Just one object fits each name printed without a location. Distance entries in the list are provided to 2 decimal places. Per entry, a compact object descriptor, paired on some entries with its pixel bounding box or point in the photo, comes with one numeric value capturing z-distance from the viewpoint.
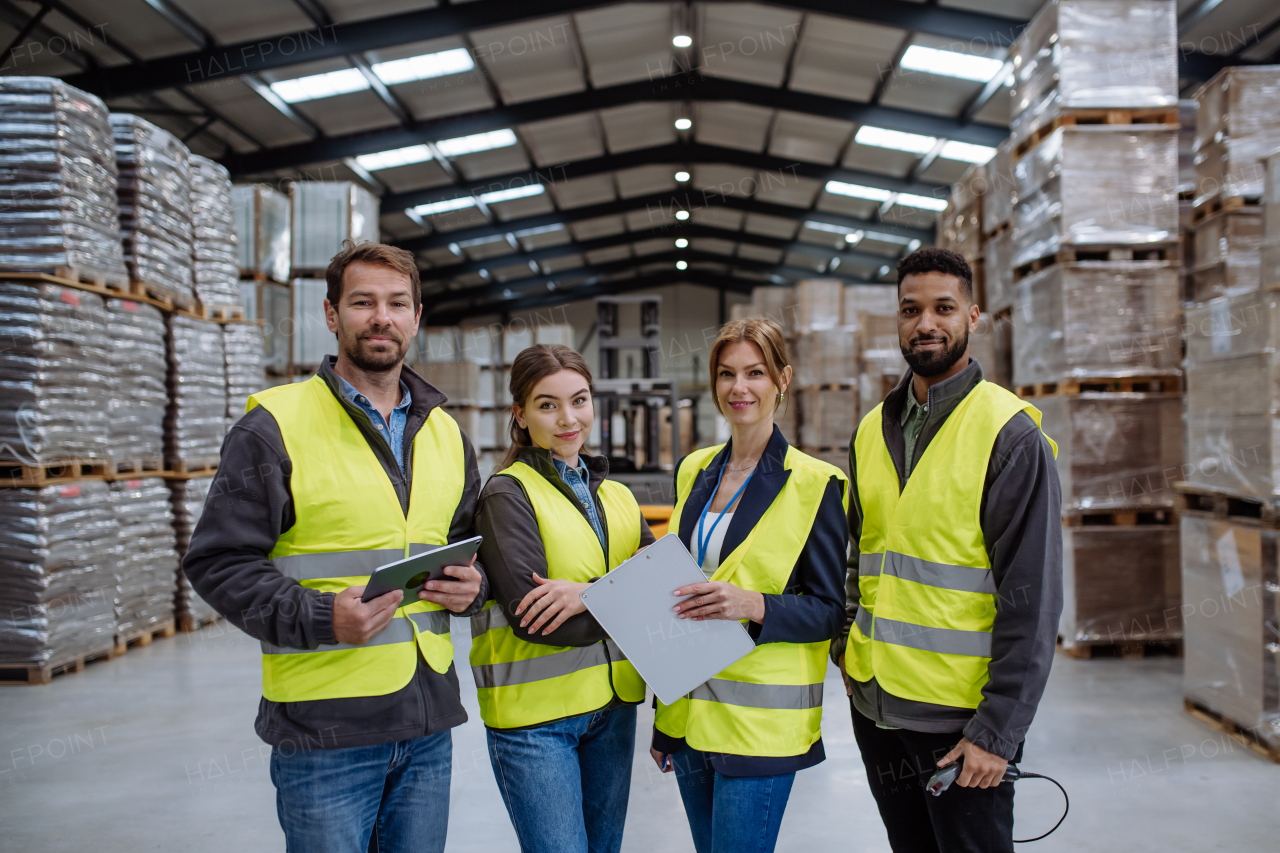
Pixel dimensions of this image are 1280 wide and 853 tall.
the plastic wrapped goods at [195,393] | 6.87
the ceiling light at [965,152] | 12.67
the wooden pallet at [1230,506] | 3.84
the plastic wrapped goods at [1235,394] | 3.80
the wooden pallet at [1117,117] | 5.63
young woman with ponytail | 1.79
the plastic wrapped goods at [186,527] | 7.03
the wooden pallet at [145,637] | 6.21
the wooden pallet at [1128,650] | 5.77
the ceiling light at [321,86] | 10.27
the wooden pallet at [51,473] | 5.37
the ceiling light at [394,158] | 12.91
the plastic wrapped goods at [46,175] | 5.30
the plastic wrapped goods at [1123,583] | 5.66
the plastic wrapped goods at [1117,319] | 5.63
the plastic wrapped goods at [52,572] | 5.36
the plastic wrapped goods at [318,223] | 8.76
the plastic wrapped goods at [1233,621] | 3.86
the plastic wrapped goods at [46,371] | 5.32
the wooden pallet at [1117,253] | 5.65
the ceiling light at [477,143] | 13.09
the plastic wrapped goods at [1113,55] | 5.59
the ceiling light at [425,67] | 10.33
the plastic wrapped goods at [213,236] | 7.09
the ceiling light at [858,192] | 15.45
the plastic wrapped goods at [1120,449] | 5.67
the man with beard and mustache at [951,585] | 1.73
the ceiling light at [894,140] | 12.91
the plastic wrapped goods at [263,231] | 8.47
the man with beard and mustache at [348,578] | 1.57
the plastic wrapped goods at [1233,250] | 5.38
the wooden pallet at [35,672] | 5.44
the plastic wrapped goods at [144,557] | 6.23
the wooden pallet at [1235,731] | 3.96
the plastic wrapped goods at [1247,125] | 5.34
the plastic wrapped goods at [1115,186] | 5.62
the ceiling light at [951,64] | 10.25
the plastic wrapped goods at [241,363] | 7.56
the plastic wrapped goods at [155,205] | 6.18
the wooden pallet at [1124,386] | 5.67
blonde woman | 1.80
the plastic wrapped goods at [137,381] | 6.10
